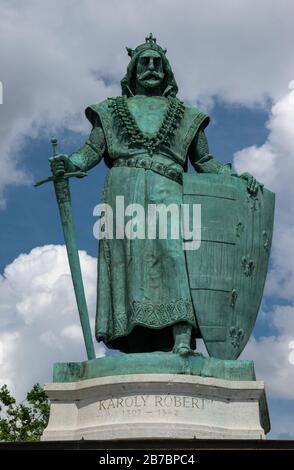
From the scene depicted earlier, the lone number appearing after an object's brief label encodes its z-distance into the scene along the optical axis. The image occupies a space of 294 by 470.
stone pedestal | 13.89
